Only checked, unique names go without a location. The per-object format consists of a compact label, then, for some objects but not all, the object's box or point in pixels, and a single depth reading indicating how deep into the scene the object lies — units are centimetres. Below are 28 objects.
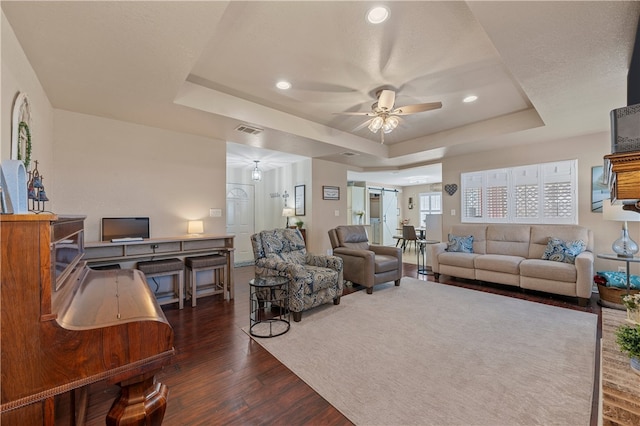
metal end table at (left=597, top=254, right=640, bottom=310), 309
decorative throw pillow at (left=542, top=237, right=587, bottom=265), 364
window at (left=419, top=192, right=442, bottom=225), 998
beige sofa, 342
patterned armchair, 292
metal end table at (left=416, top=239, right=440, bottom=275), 516
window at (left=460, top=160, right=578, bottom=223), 421
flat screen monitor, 311
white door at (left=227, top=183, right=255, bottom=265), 654
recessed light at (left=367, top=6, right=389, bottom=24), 183
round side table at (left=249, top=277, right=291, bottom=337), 267
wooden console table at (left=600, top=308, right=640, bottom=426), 110
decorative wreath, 181
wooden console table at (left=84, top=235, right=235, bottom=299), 290
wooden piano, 79
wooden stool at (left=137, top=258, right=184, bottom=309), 312
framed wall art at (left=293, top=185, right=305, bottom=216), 600
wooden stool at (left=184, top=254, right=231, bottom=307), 344
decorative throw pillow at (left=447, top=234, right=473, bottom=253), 473
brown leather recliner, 390
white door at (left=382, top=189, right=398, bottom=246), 994
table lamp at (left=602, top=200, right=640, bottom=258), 319
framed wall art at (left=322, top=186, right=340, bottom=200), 600
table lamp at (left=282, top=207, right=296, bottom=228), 617
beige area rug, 162
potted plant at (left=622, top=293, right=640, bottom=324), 165
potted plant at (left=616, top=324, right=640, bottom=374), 133
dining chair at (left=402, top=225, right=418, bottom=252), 676
